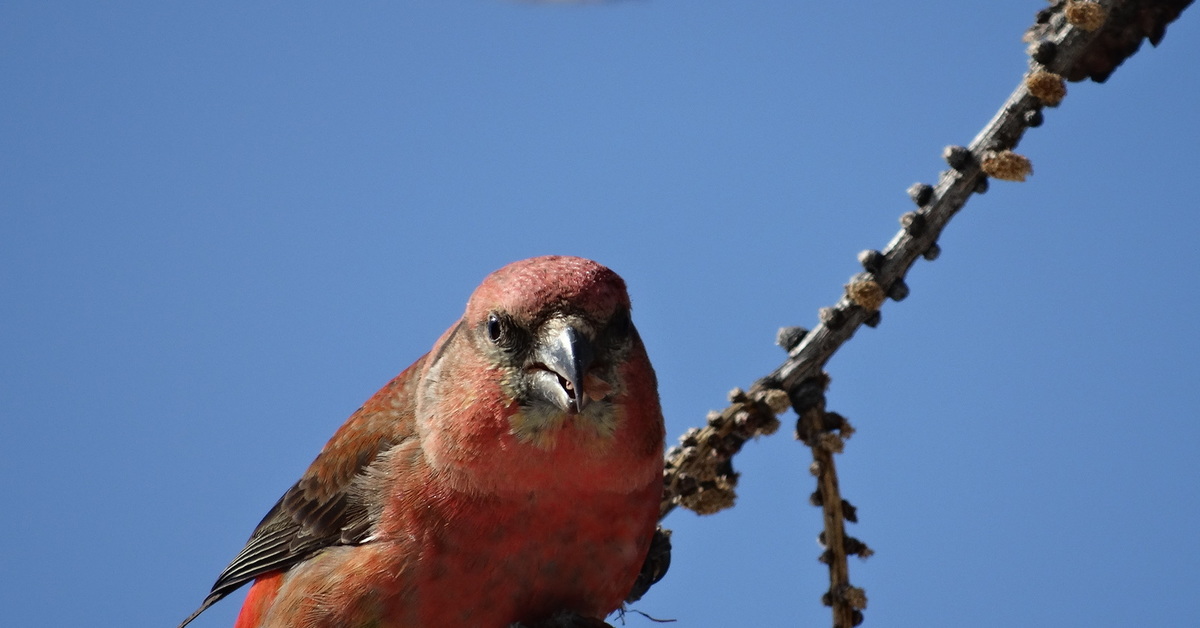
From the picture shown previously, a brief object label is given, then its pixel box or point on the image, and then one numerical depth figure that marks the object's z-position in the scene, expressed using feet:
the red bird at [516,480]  19.85
